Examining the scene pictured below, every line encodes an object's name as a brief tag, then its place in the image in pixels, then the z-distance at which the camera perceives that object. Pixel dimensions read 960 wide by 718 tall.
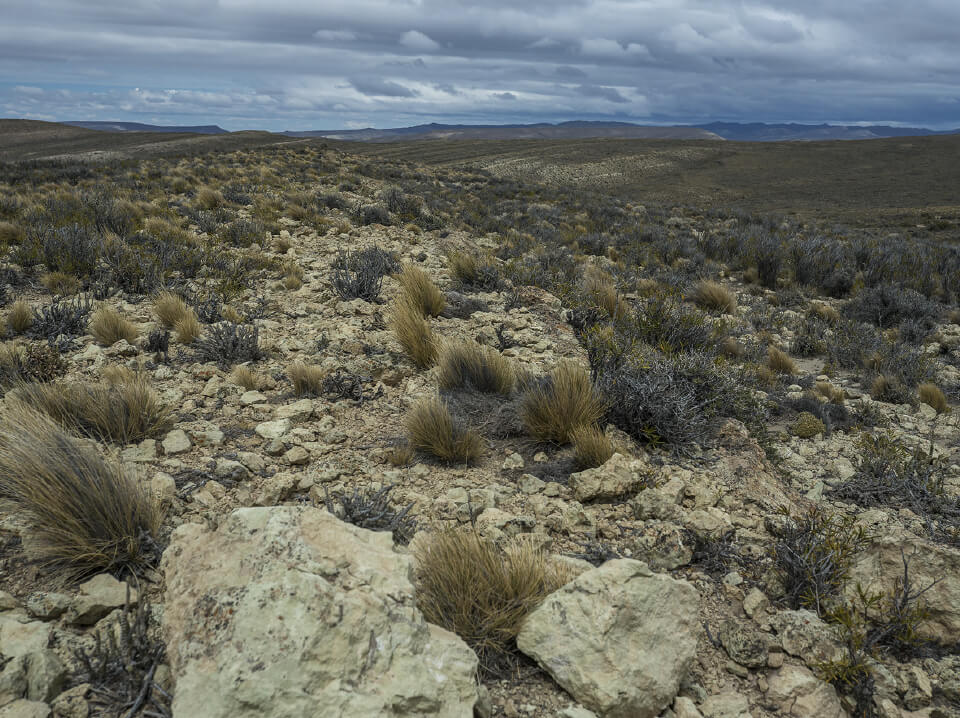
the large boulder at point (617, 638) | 1.82
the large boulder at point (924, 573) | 2.19
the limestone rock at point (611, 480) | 2.97
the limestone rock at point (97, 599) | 1.93
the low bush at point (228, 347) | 4.57
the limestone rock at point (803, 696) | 1.93
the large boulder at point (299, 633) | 1.47
